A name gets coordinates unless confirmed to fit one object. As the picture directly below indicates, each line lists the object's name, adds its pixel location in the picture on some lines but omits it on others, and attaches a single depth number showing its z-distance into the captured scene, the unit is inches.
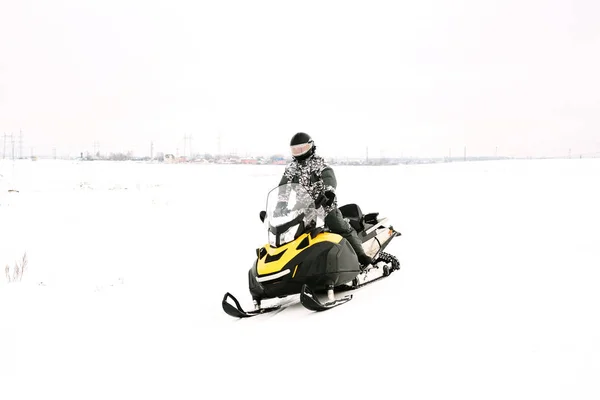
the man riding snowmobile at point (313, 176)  213.8
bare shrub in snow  284.2
